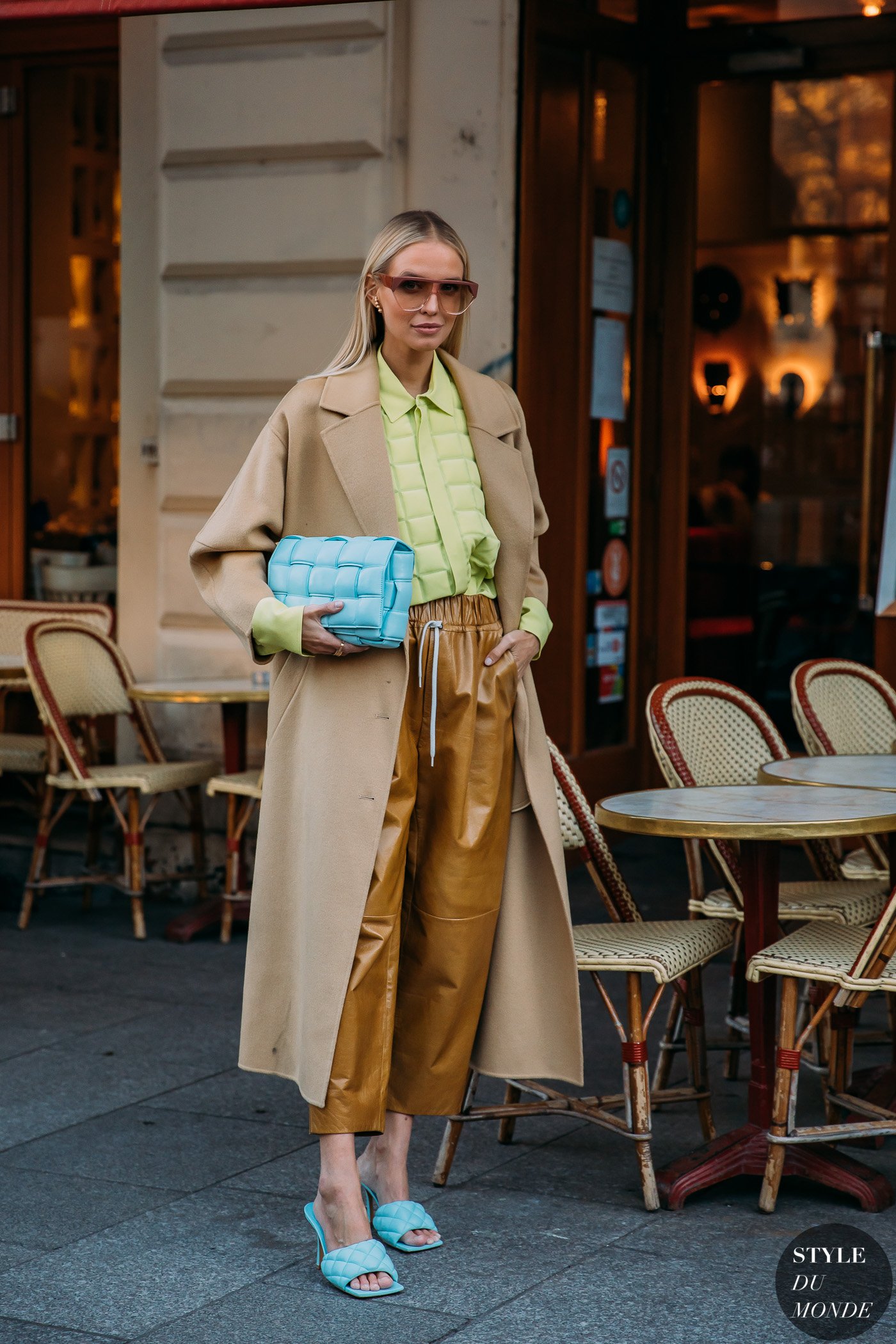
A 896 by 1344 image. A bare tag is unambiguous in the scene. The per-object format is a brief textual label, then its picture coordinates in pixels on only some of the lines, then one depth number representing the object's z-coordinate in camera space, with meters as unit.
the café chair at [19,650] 7.19
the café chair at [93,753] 6.66
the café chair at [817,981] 3.72
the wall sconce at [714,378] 7.80
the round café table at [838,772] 4.40
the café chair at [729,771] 4.57
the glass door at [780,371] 7.49
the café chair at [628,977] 3.87
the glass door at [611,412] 7.32
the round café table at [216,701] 6.54
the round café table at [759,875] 3.77
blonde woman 3.48
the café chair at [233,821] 6.55
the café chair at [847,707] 5.48
